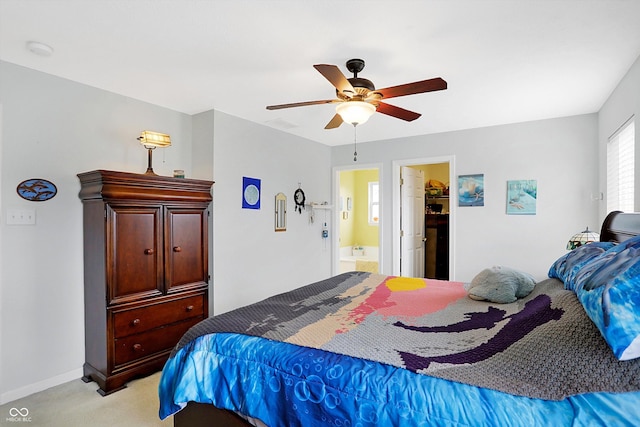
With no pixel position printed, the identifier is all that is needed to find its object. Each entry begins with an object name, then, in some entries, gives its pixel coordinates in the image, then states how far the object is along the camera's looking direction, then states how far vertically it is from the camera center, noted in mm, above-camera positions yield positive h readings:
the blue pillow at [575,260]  1630 -256
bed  1001 -567
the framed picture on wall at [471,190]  4219 +267
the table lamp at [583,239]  2914 -239
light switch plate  2486 -46
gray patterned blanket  1056 -555
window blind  2631 +368
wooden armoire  2588 -492
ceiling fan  2076 +776
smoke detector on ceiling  2205 +1081
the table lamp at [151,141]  3020 +633
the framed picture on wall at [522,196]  3918 +174
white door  4926 -171
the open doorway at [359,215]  6902 -85
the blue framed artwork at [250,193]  3855 +211
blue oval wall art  2547 +164
